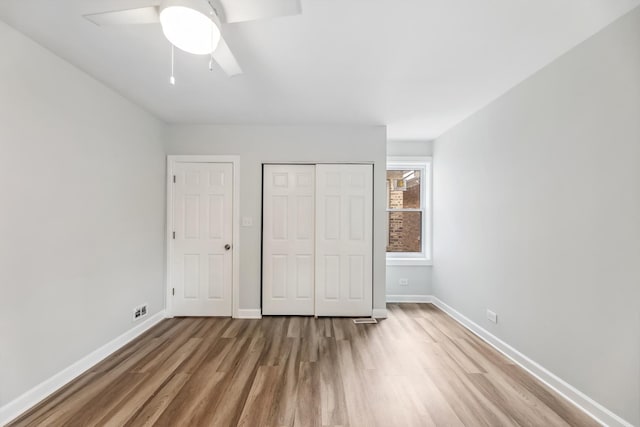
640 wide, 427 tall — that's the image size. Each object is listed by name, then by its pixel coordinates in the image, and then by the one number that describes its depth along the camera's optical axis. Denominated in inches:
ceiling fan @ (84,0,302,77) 49.8
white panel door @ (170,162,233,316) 141.6
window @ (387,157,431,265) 173.0
